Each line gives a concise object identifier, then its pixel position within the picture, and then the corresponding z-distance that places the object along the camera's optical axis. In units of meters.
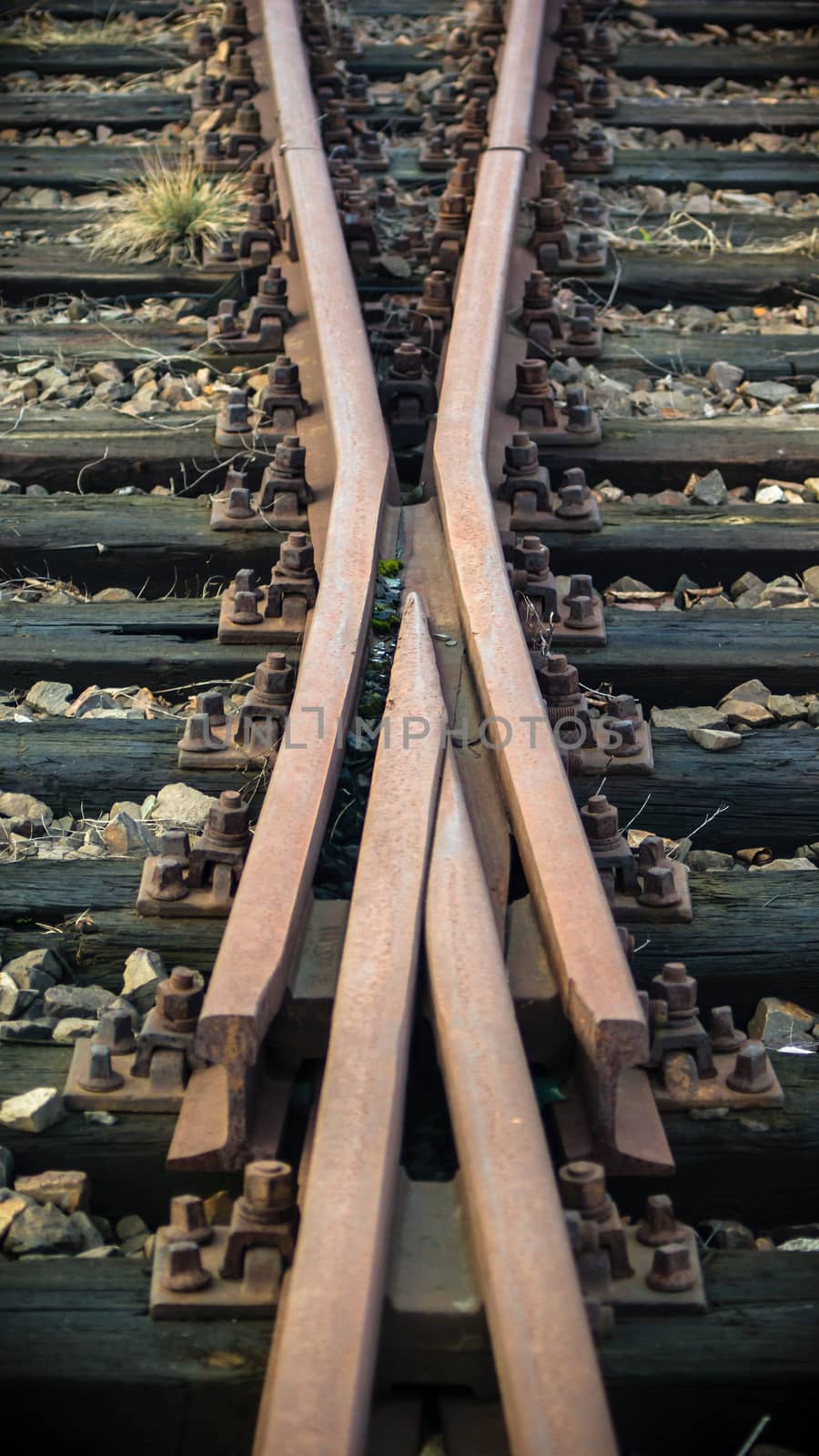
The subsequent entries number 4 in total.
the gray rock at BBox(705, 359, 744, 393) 4.76
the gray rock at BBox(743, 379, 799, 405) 4.68
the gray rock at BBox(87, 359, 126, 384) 4.76
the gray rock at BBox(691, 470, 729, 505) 4.17
